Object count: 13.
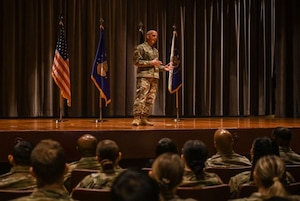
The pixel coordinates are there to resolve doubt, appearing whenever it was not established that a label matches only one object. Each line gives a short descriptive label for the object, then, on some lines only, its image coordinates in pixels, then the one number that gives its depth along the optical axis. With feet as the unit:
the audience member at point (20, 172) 11.38
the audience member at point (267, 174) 8.07
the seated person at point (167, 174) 7.92
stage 20.29
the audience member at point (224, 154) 14.22
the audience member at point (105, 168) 11.39
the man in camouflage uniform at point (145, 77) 24.48
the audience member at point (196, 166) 11.03
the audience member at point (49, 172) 8.43
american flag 27.55
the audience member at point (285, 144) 15.23
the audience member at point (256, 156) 12.18
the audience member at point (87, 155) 13.75
